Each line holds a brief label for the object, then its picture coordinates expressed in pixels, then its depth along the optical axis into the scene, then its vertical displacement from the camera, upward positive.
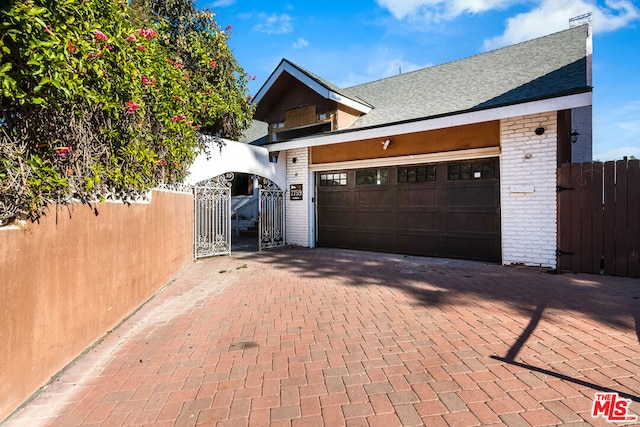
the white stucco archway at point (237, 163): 8.00 +1.29
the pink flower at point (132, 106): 3.56 +1.16
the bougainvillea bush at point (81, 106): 2.04 +0.95
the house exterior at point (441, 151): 6.70 +1.43
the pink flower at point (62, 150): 2.56 +0.48
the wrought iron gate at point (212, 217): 8.09 -0.21
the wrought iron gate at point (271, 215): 10.06 -0.24
